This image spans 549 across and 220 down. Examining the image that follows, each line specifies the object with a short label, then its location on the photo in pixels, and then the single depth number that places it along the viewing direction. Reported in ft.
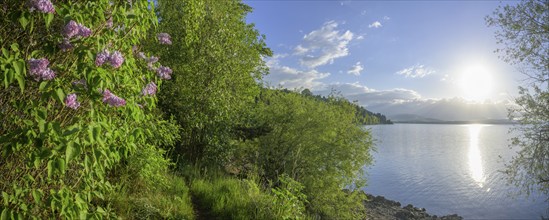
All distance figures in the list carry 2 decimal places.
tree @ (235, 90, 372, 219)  61.16
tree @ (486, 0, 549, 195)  46.68
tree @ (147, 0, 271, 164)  42.91
